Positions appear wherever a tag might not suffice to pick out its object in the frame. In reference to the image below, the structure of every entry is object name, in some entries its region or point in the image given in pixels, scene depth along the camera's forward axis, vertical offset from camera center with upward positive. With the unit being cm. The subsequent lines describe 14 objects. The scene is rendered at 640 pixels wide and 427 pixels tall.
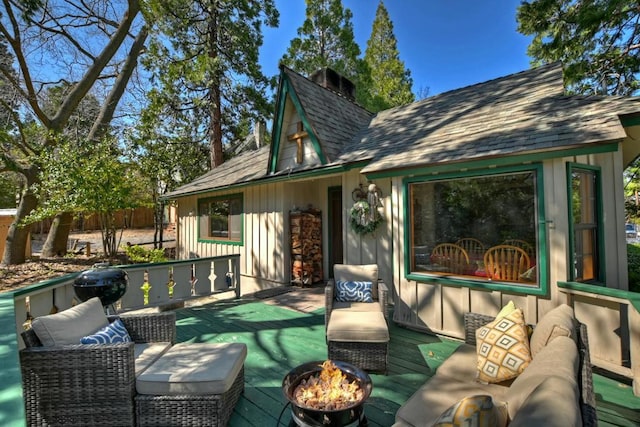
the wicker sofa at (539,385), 112 -82
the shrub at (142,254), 966 -98
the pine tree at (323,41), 1631 +961
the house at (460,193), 346 +35
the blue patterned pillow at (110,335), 241 -92
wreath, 500 +2
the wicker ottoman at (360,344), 313 -129
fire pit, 188 -113
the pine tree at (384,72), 1811 +949
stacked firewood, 706 -66
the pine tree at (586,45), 778 +448
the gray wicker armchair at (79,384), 215 -112
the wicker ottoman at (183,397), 221 -125
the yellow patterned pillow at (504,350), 212 -96
